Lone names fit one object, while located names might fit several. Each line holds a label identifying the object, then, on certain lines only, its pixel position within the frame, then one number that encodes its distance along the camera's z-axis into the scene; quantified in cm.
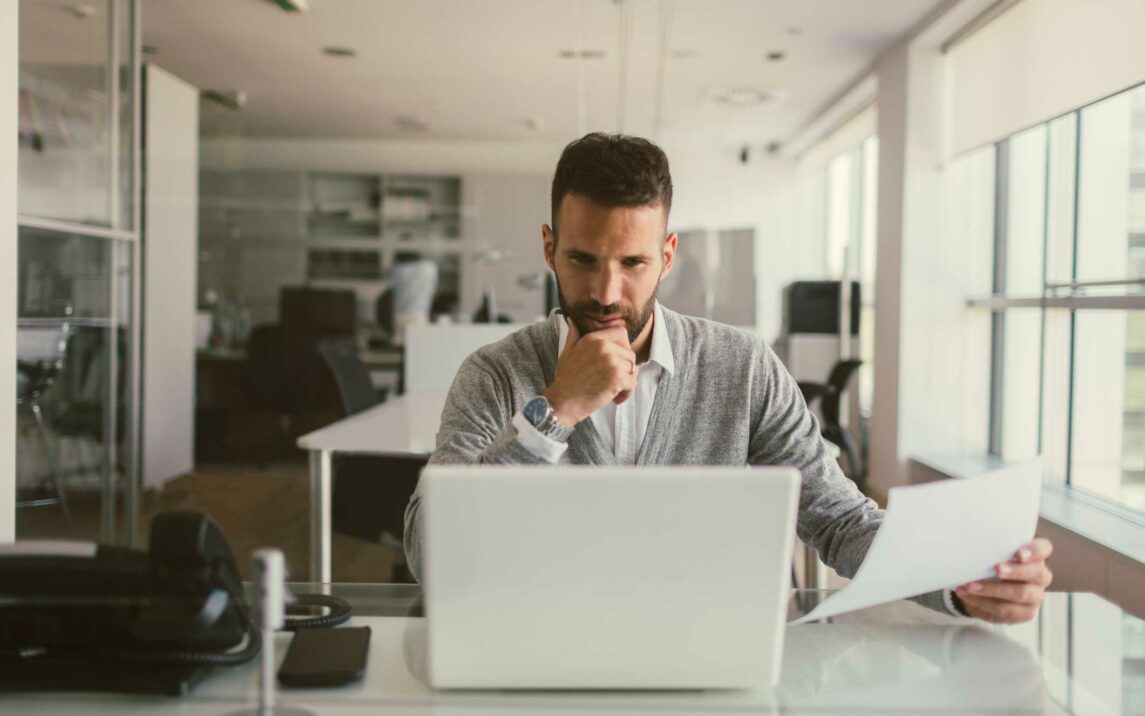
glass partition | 353
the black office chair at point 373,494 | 272
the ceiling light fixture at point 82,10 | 387
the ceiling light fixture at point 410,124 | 870
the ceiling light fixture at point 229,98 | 652
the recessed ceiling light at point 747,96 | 689
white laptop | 73
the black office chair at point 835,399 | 481
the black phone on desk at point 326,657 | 87
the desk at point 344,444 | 255
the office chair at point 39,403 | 348
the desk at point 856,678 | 82
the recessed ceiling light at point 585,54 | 624
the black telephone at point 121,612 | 85
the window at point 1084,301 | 354
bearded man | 122
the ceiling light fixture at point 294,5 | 523
